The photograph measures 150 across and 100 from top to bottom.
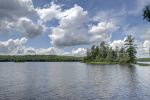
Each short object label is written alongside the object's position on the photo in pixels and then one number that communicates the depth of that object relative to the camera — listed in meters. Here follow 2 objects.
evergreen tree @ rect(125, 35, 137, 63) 78.58
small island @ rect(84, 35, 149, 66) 78.70
